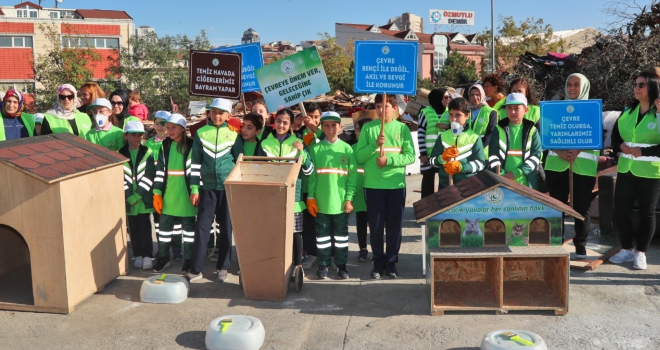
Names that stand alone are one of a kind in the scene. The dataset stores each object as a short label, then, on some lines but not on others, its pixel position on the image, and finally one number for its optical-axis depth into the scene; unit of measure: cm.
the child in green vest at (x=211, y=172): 621
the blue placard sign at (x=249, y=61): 831
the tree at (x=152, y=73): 3153
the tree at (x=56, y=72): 2848
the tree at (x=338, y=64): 3872
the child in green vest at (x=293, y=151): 619
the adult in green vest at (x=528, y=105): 710
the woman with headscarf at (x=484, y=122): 710
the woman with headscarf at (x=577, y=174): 658
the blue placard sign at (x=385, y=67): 633
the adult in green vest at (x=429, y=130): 800
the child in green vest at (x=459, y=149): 620
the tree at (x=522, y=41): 4159
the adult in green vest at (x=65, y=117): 702
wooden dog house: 518
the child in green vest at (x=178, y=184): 646
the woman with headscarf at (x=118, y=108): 755
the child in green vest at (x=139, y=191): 669
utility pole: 3558
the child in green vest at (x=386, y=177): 612
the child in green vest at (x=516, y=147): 642
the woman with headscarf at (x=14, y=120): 680
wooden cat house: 516
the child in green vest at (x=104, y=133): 696
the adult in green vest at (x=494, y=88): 775
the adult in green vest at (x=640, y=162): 611
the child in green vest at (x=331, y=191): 616
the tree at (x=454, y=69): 4288
